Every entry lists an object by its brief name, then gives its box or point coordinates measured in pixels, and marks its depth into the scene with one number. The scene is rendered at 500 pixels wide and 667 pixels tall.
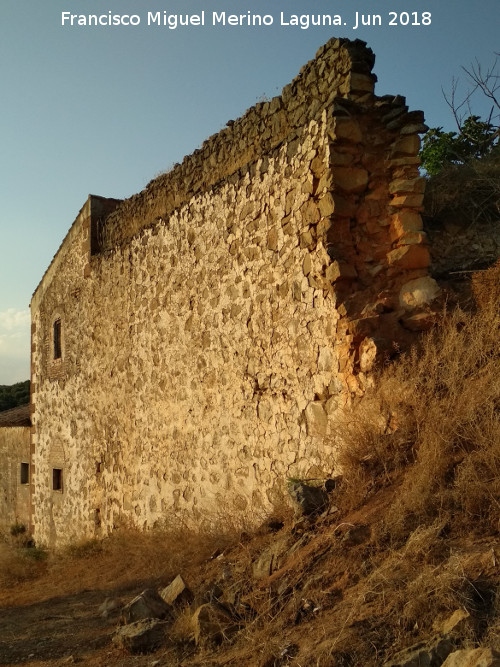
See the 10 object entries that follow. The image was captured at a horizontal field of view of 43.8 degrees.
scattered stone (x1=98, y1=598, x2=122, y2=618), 5.05
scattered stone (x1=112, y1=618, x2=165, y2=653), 3.82
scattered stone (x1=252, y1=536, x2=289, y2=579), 4.00
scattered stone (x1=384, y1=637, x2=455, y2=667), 2.49
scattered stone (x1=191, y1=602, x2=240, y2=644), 3.52
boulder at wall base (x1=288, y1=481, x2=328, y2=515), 4.29
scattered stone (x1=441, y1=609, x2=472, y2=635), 2.57
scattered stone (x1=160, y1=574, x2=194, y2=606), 4.25
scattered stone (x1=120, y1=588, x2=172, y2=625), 4.14
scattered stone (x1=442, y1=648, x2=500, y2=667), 2.23
